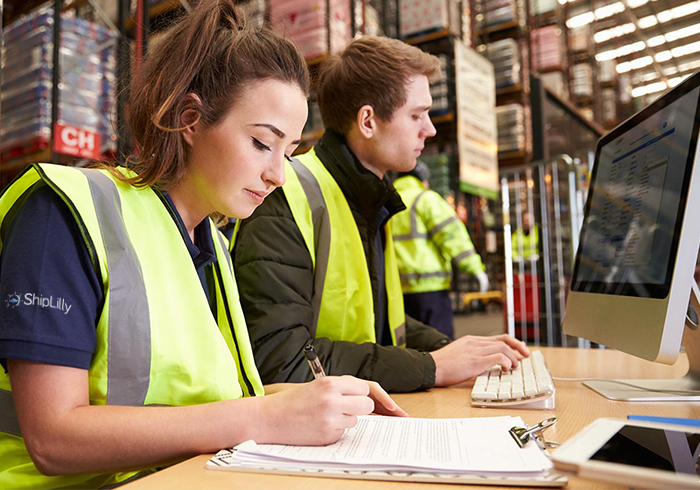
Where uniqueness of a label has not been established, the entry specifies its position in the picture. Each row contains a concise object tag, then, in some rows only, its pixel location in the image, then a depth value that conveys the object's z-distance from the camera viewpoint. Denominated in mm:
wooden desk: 597
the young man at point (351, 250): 1205
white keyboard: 981
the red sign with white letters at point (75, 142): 2555
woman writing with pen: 681
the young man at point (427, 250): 3295
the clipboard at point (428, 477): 583
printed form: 613
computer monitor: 931
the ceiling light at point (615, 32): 12414
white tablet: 421
